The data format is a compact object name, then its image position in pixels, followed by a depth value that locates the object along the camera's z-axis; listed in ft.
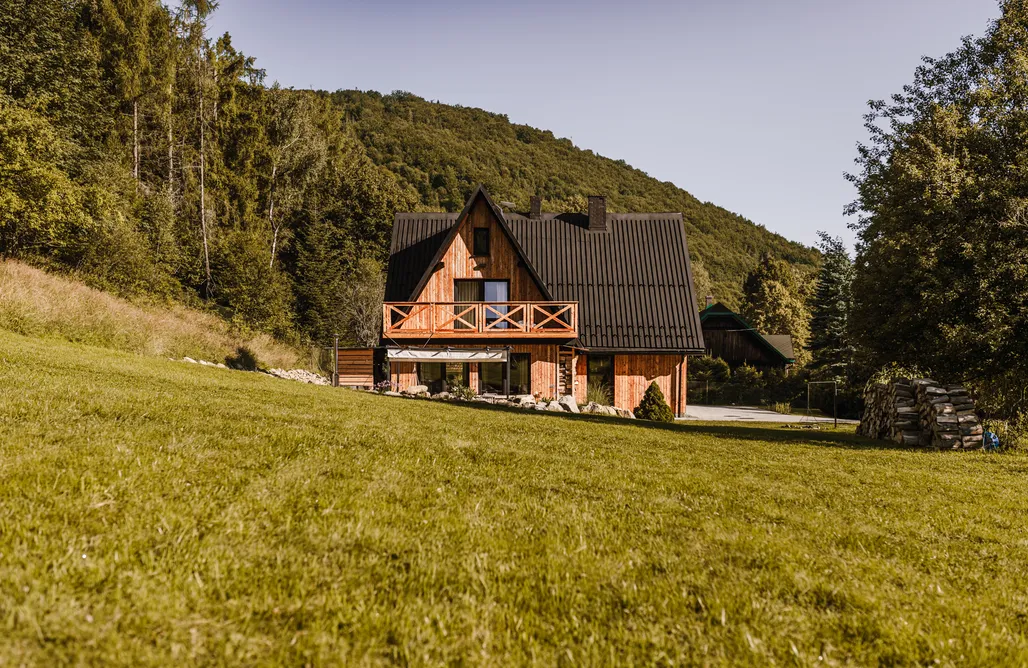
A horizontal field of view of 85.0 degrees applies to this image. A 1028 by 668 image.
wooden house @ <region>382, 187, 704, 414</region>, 80.28
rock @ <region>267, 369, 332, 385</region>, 87.88
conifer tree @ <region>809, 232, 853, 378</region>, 120.78
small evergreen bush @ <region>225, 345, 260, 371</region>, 84.99
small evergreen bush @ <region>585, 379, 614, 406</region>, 85.66
